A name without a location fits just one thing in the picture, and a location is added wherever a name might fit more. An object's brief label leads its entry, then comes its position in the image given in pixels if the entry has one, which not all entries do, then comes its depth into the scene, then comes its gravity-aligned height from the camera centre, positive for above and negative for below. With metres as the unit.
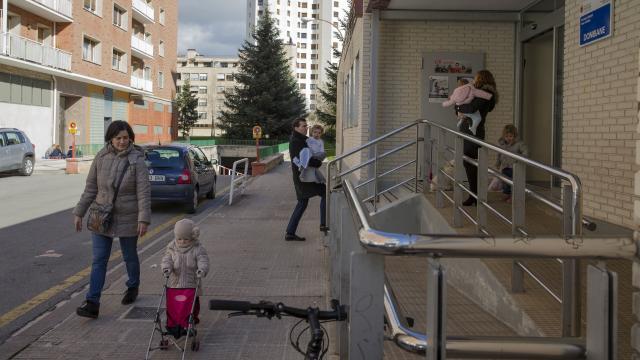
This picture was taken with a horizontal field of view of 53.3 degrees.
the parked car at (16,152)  21.39 +0.12
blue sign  6.43 +1.43
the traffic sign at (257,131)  28.27 +1.20
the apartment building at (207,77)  117.56 +15.10
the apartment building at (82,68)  31.78 +5.18
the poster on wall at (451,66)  11.53 +1.70
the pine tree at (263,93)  51.12 +5.25
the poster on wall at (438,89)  11.55 +1.29
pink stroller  4.66 -1.18
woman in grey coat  5.64 -0.31
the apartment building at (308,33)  121.81 +24.59
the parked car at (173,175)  13.28 -0.38
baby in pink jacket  7.89 +0.80
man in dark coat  9.30 -0.36
